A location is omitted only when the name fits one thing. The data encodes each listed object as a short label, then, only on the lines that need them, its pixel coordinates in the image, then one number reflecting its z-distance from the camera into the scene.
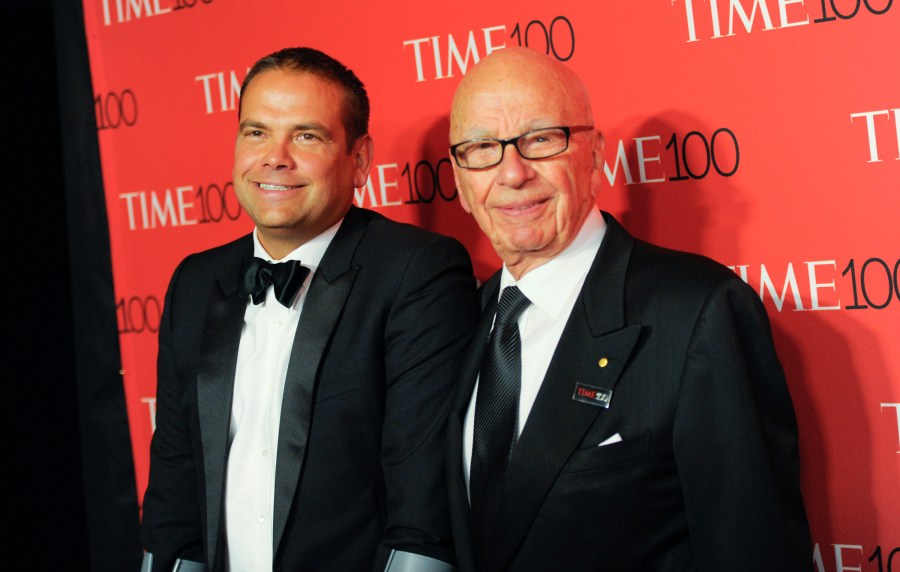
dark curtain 3.22
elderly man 1.62
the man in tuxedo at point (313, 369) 2.04
